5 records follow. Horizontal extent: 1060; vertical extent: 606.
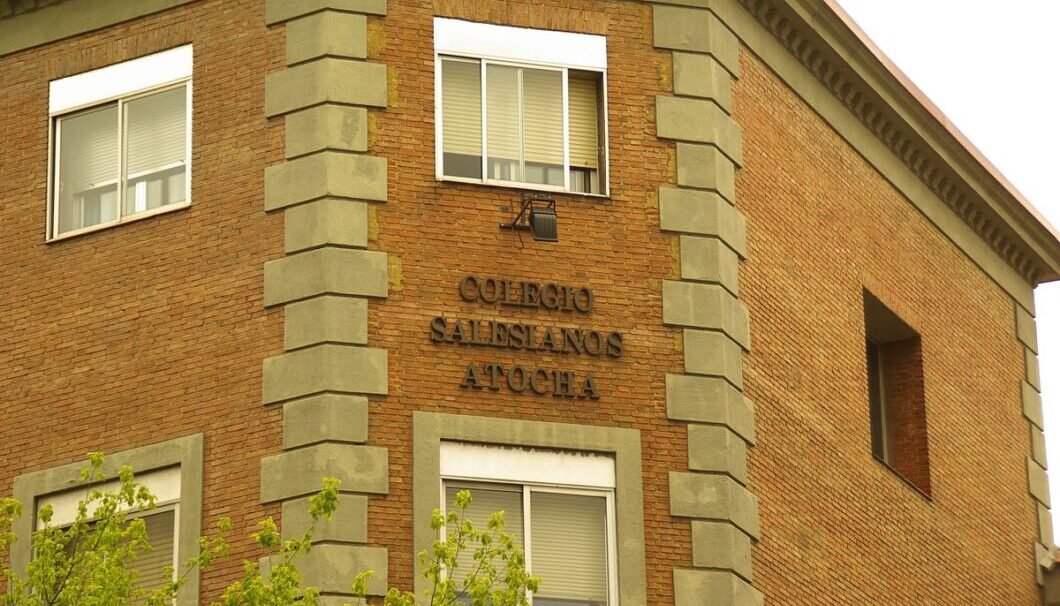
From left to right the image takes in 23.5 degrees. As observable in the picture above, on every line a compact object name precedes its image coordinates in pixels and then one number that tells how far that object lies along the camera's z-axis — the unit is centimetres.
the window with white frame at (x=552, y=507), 2609
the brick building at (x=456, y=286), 2612
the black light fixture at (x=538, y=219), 2706
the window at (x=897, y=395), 3183
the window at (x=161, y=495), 2616
